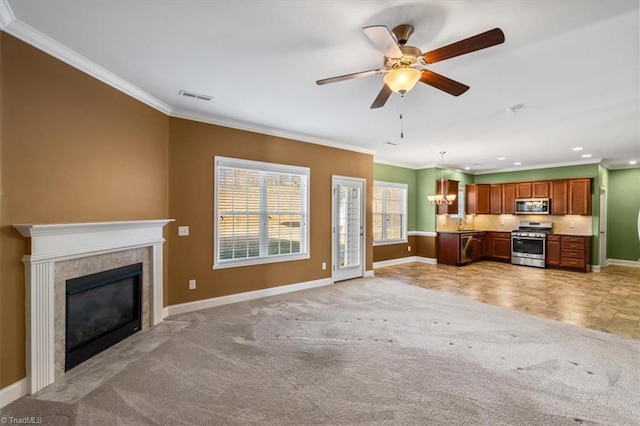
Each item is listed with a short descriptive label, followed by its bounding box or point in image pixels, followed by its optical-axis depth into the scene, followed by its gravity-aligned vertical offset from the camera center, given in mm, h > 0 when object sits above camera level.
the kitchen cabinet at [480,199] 8945 +413
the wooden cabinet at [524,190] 8078 +641
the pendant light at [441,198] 7285 +360
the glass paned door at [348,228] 5727 -332
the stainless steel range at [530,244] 7516 -830
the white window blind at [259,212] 4371 -7
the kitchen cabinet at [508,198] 8414 +424
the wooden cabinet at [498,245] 8273 -970
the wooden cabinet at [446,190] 8047 +616
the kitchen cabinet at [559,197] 7484 +411
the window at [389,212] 7445 +0
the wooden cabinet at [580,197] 7117 +397
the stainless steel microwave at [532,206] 7781 +184
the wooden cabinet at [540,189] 7797 +639
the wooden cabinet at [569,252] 6973 -967
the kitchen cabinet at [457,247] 7695 -959
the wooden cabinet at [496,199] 8695 +403
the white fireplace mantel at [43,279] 2256 -541
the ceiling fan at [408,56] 1822 +1104
